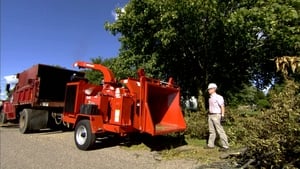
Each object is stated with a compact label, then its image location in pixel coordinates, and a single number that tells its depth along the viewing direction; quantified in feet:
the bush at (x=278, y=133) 11.82
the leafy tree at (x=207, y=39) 27.41
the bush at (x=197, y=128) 21.08
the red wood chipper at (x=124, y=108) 17.03
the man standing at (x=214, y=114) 17.18
